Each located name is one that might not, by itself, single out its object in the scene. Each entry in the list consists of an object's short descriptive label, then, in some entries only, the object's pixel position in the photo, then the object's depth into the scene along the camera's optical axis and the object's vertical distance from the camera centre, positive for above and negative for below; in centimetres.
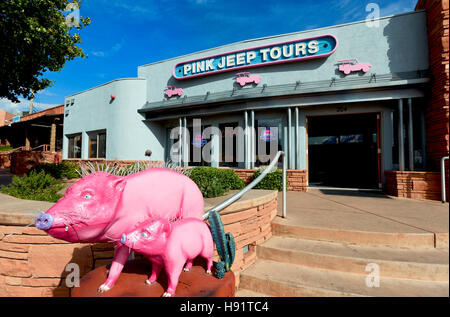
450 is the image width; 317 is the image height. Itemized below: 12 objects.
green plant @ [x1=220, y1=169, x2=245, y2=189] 557 -31
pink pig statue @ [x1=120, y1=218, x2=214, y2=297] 137 -51
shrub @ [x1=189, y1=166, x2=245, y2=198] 424 -29
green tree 489 +316
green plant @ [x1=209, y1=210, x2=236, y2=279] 170 -62
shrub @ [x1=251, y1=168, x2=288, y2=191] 679 -45
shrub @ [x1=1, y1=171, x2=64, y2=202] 362 -38
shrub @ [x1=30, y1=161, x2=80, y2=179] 727 -10
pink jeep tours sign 787 +452
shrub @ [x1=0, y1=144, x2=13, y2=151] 2112 +192
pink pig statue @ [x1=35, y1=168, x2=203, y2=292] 126 -25
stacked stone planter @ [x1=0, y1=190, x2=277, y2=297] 224 -98
